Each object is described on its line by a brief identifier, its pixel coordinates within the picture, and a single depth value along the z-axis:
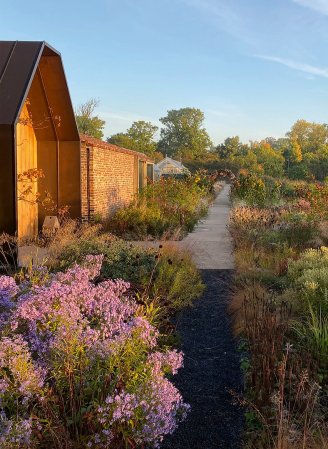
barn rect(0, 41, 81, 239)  7.87
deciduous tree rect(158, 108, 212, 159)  105.56
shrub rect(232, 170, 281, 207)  19.83
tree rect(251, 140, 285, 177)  43.91
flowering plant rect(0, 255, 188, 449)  2.45
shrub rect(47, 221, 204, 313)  5.98
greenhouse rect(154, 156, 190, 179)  48.44
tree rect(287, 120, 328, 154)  81.53
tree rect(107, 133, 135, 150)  50.84
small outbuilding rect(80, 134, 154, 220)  12.77
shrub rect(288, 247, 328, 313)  4.93
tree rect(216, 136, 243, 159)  72.75
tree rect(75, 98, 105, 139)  43.22
